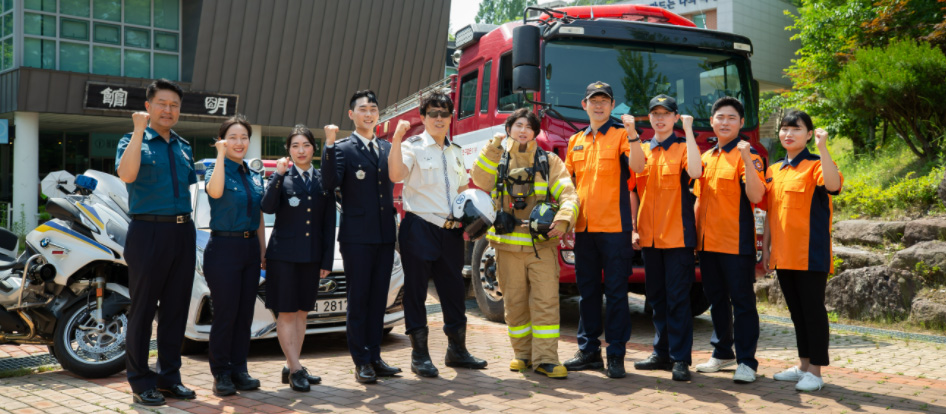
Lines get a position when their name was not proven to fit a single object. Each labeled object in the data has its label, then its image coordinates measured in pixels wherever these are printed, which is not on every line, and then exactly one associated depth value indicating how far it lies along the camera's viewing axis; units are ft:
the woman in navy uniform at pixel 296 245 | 16.43
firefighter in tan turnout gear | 17.87
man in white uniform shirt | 17.93
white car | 19.60
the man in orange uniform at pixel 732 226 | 17.39
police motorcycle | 17.87
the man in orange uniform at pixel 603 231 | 18.10
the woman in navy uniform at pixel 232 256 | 15.90
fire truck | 23.61
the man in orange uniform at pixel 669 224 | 17.71
